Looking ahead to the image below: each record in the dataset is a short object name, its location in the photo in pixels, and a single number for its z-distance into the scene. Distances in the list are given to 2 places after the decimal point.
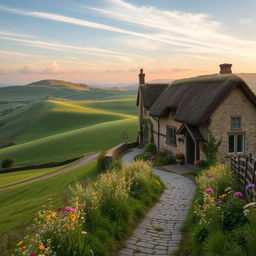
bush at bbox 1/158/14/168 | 41.34
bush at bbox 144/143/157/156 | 28.67
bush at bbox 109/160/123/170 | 17.42
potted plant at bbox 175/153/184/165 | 22.05
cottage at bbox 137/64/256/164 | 19.19
